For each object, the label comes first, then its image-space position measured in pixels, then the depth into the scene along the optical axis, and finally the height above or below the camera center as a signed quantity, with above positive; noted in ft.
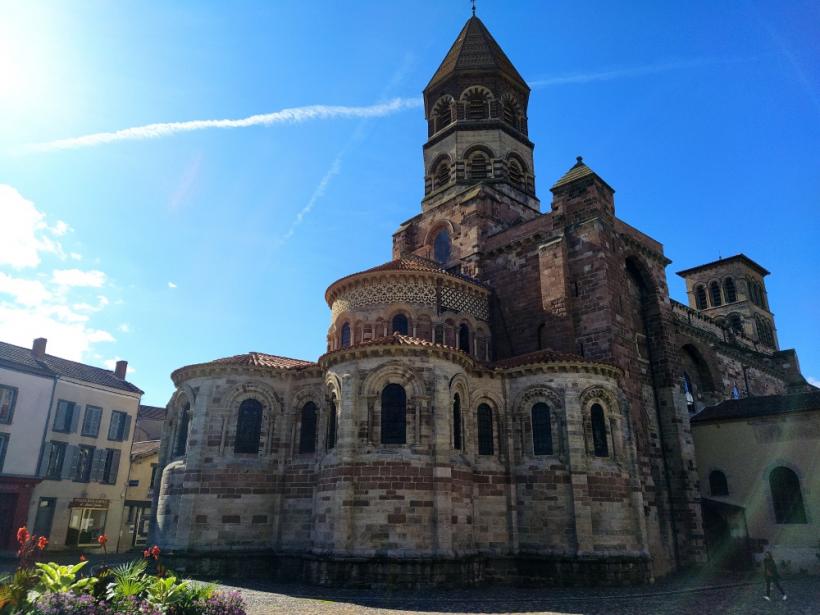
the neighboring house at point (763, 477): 68.54 +4.42
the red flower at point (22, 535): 30.77 -1.27
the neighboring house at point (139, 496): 102.73 +2.55
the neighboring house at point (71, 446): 85.10 +9.72
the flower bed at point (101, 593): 27.61 -4.01
